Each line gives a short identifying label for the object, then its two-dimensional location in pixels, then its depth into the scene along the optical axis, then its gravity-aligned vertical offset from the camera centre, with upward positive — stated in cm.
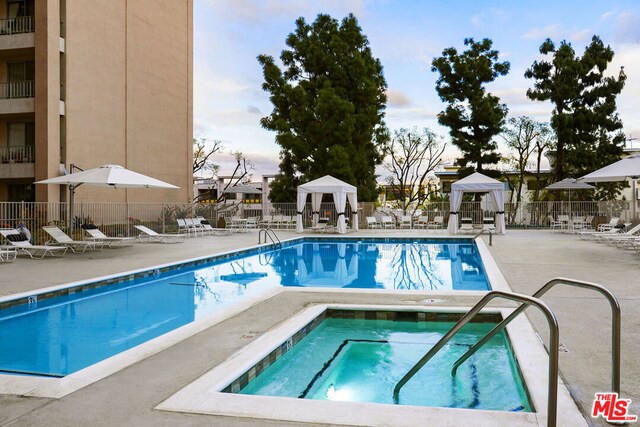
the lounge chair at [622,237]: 1382 -90
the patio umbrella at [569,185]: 2466 +91
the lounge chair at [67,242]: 1419 -110
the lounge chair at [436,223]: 2484 -96
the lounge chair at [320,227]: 2384 -108
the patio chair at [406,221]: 2645 -89
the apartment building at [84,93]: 1877 +448
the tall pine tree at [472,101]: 2852 +574
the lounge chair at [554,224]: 2480 -96
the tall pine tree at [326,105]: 2714 +525
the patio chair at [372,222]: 2516 -93
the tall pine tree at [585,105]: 2747 +539
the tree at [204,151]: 4131 +419
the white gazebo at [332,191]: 2191 +53
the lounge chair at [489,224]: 2333 -97
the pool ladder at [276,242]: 1765 -135
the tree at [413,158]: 3934 +351
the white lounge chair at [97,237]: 1527 -100
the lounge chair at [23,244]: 1292 -104
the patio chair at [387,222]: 2545 -90
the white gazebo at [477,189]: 2069 +49
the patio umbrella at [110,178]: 1416 +70
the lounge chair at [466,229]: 2258 -110
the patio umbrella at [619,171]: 1329 +87
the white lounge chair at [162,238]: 1858 -130
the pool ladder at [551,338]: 282 -84
